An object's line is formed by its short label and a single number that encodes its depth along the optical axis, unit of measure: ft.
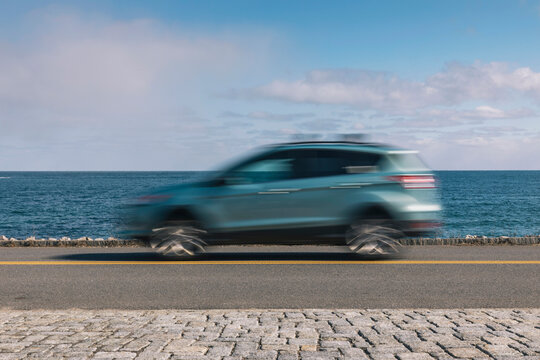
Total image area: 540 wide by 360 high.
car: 30.81
